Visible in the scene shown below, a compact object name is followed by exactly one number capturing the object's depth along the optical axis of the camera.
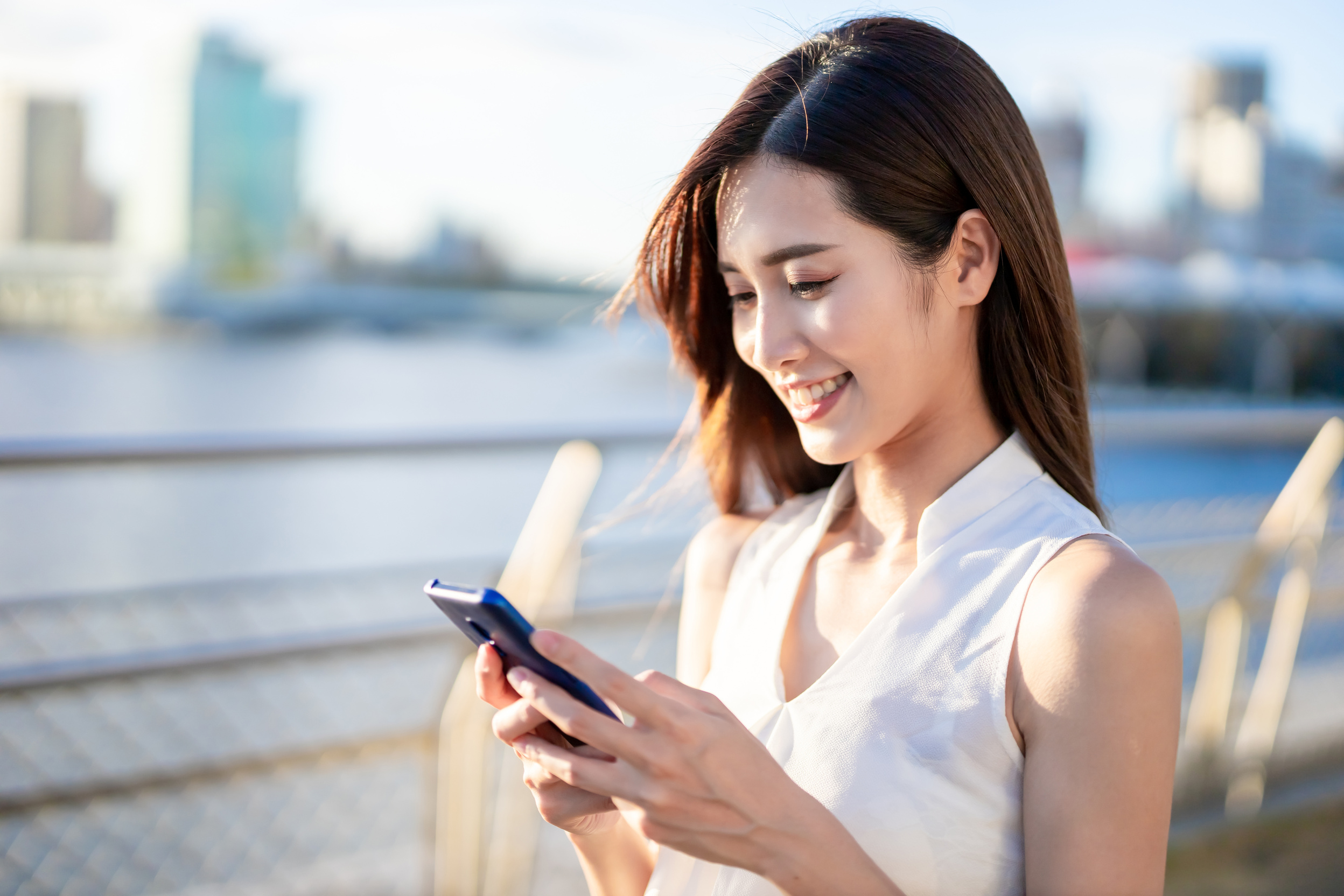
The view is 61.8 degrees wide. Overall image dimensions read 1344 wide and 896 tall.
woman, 0.87
